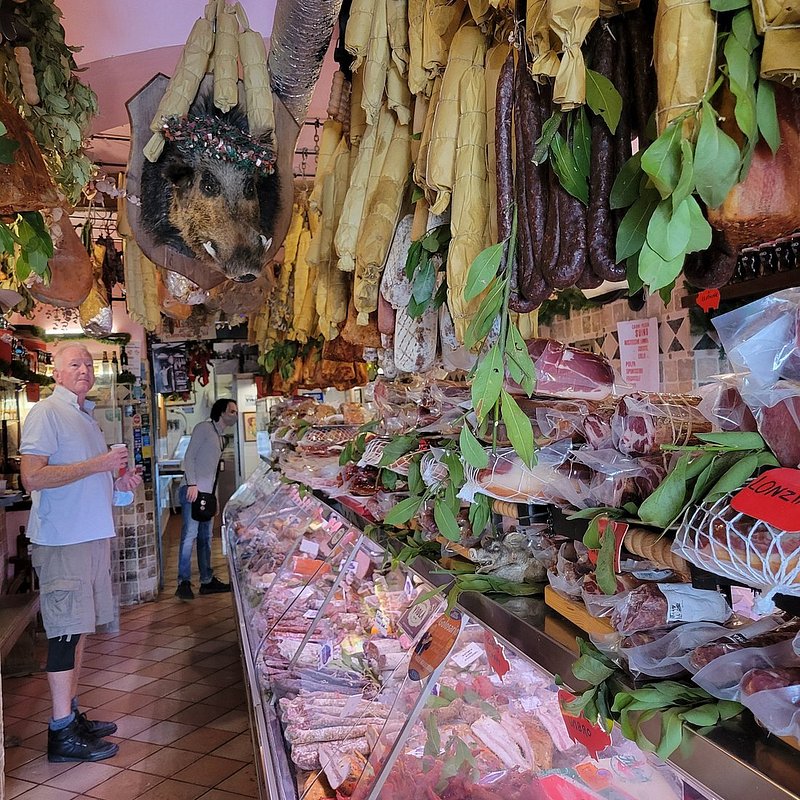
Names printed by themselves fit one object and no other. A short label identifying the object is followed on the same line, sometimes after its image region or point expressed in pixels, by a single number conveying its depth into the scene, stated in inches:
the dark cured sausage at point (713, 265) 42.4
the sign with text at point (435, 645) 74.2
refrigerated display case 49.0
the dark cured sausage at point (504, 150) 52.3
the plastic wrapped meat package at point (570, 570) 51.2
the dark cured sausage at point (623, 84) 46.7
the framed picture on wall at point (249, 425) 517.0
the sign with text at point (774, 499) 29.8
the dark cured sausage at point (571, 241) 46.6
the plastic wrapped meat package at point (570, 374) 60.7
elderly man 164.1
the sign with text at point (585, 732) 50.0
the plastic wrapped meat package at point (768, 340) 35.4
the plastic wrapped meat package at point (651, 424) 44.4
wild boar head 109.8
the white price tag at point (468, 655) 76.2
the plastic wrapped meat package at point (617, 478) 42.9
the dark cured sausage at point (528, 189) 49.8
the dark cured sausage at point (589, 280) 47.3
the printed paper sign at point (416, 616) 86.9
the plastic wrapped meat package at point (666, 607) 41.8
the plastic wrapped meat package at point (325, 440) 177.8
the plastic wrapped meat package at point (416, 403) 75.8
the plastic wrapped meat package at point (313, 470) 128.1
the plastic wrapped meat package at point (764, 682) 32.5
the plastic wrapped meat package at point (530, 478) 52.4
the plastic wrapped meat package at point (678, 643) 40.1
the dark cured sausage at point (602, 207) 45.3
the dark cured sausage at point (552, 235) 48.0
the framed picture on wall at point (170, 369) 344.2
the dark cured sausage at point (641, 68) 47.2
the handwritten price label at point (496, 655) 68.7
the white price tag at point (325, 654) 125.6
